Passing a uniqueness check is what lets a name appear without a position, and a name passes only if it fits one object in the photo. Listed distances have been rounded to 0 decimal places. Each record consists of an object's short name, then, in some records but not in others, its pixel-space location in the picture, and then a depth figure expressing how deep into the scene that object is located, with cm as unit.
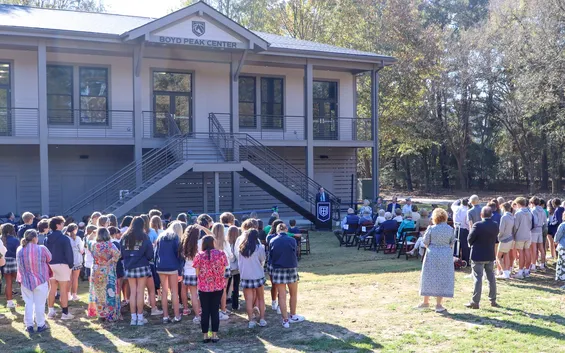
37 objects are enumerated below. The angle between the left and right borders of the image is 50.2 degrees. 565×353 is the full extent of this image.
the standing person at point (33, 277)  877
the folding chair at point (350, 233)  1778
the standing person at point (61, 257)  941
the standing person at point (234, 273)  927
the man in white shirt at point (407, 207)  1743
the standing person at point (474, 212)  1321
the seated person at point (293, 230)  1454
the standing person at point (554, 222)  1432
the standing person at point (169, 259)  900
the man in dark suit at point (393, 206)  1961
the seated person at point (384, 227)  1616
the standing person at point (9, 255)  1056
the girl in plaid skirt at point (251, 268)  875
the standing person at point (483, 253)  994
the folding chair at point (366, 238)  1719
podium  2150
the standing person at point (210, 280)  811
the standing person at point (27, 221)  1130
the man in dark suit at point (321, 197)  2156
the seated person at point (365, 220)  1758
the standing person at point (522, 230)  1243
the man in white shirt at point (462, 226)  1394
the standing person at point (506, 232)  1221
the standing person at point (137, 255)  898
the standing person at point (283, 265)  881
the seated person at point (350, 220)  1786
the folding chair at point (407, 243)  1545
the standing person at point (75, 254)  1062
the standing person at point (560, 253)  1169
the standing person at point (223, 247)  860
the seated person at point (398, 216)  1658
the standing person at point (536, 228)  1321
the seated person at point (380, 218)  1671
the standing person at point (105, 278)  920
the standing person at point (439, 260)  949
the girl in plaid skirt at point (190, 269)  862
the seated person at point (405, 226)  1563
